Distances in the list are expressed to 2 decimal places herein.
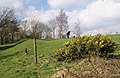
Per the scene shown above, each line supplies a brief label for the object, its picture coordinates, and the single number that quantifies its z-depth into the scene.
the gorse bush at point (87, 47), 6.01
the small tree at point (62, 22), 24.49
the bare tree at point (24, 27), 31.08
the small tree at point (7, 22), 25.95
